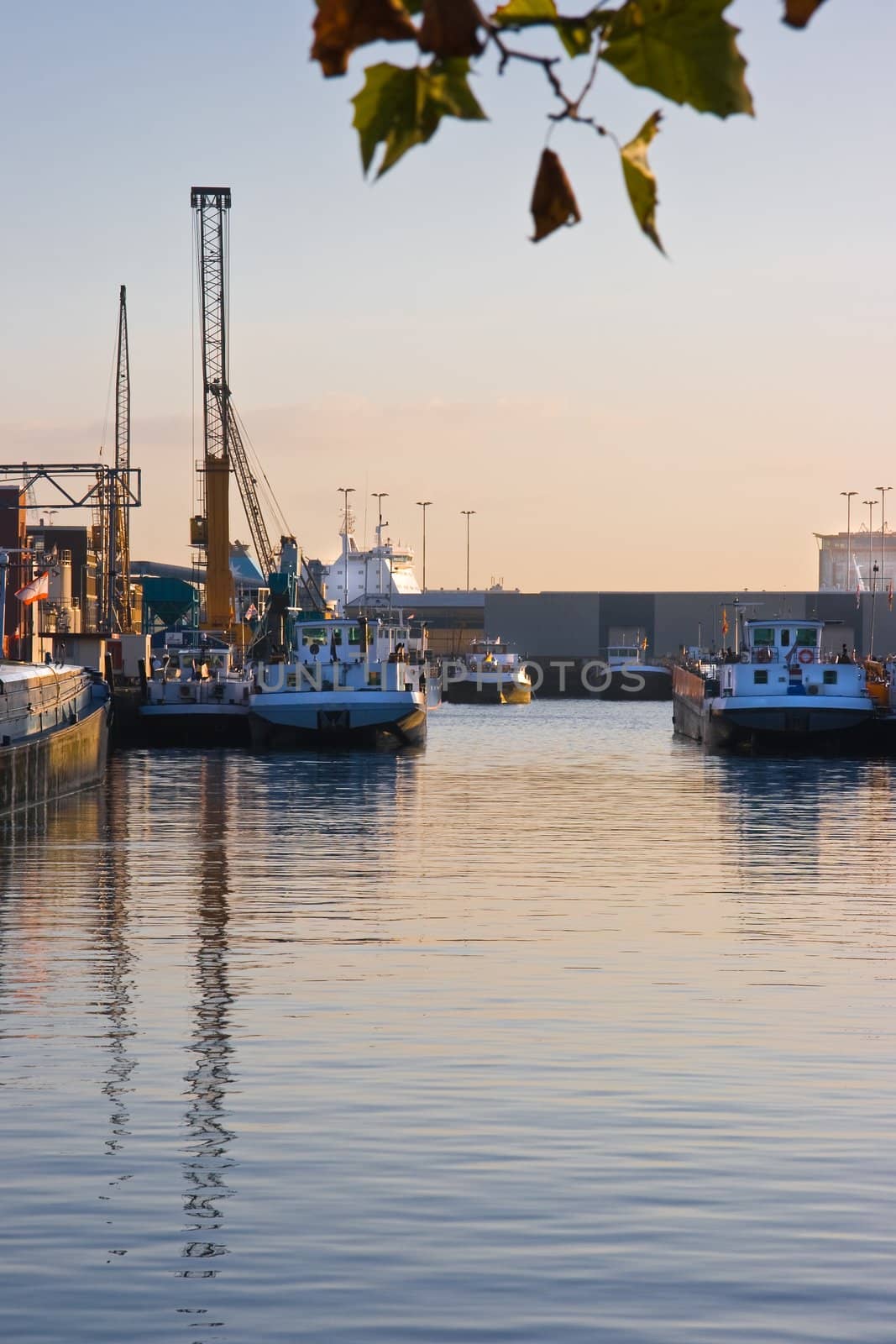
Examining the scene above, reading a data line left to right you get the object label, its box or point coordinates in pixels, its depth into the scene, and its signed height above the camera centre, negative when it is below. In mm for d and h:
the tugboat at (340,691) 170250 -4929
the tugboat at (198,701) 189625 -5994
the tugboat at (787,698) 168625 -5164
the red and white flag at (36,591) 166375 -341
